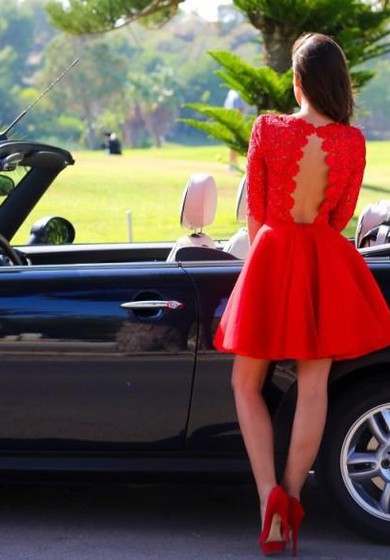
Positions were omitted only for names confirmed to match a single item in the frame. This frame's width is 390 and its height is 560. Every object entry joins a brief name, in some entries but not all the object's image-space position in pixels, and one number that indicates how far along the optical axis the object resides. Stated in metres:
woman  4.52
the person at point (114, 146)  57.78
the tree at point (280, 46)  18.97
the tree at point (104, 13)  22.78
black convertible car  4.70
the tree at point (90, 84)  143.50
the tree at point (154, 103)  147.62
